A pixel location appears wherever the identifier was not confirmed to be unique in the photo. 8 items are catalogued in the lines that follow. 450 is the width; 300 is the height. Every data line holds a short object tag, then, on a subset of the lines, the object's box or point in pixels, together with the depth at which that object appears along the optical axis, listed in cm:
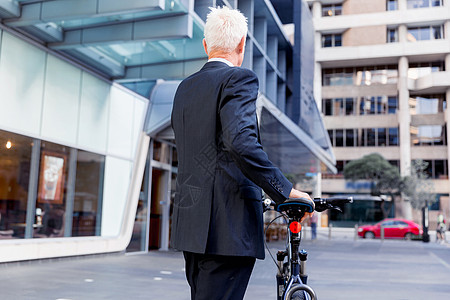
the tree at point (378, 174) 4303
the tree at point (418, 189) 4291
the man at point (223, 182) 198
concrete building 4941
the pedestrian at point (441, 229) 2558
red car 2888
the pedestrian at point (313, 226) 2421
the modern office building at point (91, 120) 900
